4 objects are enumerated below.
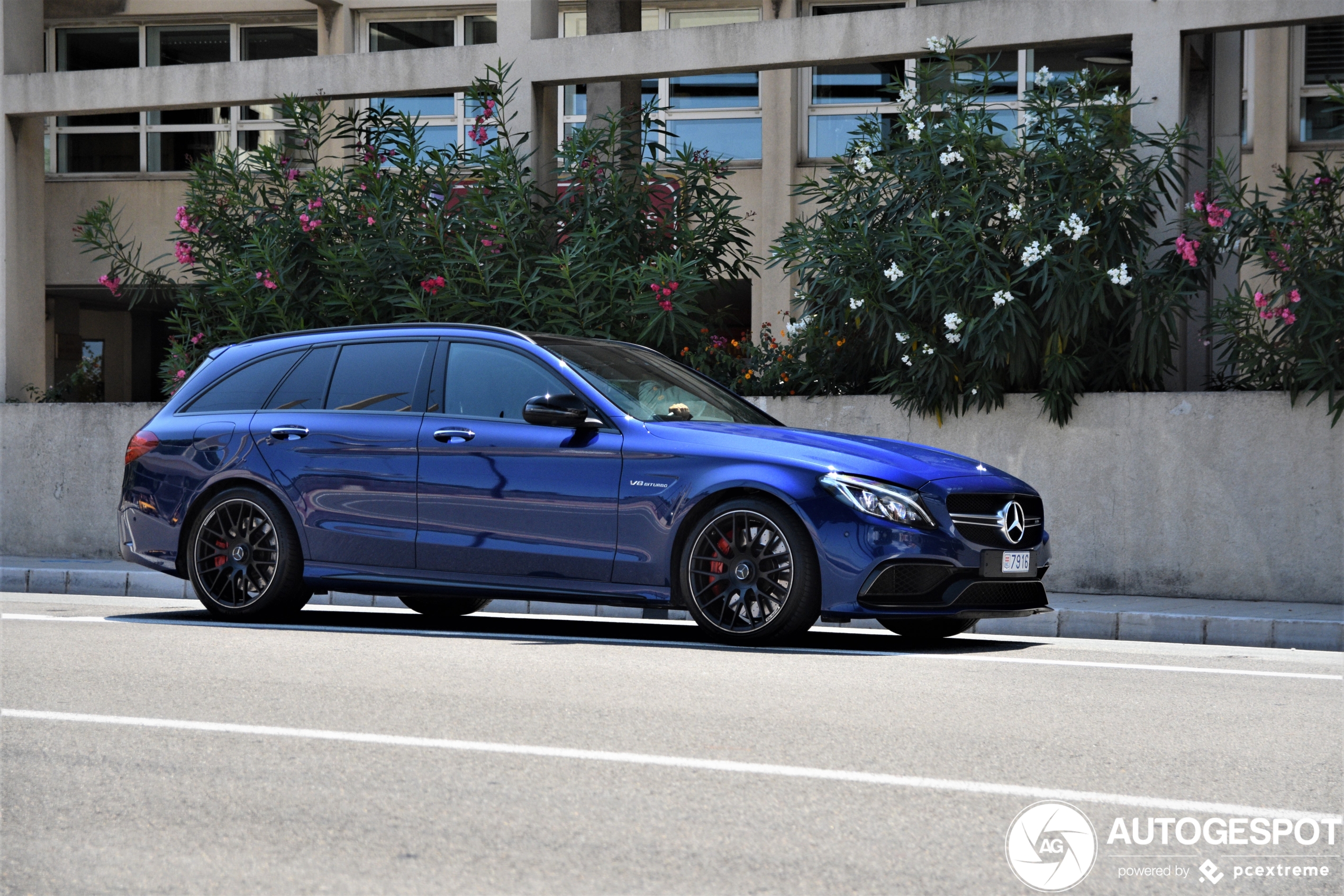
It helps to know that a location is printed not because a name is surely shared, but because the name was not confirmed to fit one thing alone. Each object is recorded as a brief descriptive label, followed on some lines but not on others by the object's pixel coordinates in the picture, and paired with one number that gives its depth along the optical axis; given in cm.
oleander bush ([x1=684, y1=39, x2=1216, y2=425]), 1161
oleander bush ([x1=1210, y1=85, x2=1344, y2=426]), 1103
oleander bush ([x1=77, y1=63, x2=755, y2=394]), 1312
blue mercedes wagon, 787
